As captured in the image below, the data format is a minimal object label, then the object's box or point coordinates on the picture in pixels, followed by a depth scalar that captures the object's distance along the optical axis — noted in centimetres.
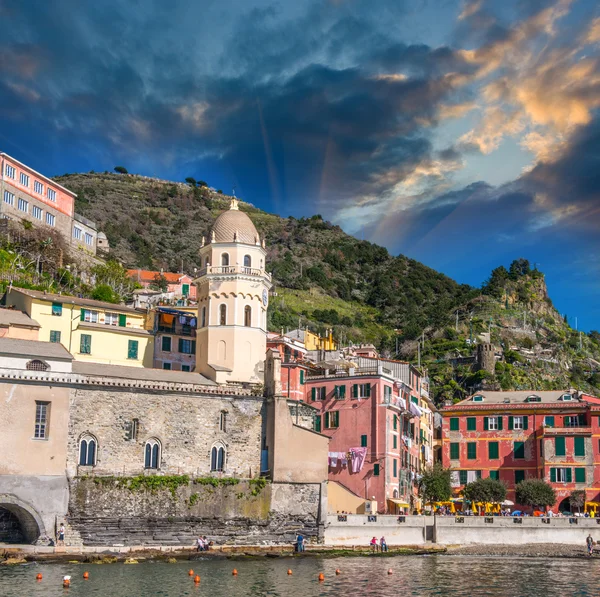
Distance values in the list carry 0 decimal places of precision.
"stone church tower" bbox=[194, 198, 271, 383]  6462
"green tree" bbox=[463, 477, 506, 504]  6988
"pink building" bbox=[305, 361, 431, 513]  6638
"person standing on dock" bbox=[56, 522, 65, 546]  5222
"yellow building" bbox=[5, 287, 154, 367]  6650
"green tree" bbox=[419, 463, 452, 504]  7044
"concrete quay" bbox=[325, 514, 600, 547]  5888
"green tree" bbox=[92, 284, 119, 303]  8575
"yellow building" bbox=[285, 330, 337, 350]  9269
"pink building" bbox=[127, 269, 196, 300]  11906
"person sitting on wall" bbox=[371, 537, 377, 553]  5775
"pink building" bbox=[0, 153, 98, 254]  9150
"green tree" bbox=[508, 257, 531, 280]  17958
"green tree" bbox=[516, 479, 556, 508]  6981
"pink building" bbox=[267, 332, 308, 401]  7181
